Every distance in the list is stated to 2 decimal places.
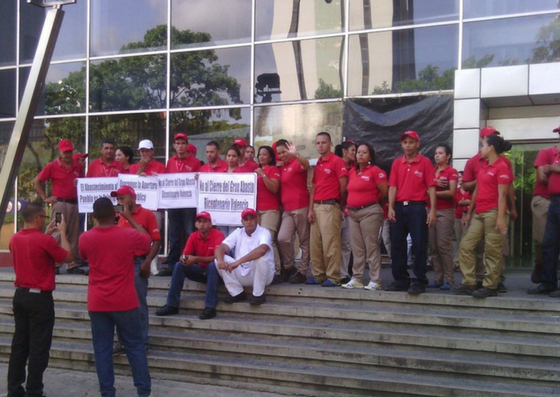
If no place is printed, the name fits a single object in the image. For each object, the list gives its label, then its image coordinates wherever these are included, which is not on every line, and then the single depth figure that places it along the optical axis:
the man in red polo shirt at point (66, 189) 9.86
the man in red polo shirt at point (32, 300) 6.25
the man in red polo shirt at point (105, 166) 9.93
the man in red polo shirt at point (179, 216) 9.53
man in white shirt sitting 7.81
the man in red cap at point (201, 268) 7.90
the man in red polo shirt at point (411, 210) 7.64
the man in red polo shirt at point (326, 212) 8.33
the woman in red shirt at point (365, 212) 8.00
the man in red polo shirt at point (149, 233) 7.14
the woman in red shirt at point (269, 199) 8.84
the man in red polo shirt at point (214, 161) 9.41
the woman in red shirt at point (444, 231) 8.02
